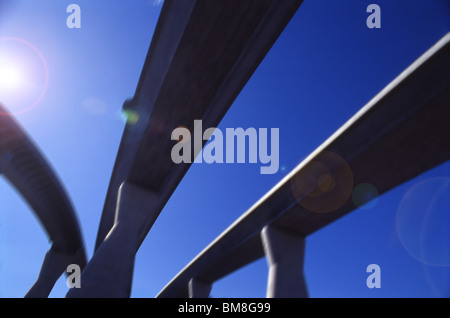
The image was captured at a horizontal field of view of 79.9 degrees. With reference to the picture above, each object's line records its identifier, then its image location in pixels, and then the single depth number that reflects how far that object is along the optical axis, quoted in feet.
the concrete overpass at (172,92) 27.48
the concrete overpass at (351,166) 27.02
